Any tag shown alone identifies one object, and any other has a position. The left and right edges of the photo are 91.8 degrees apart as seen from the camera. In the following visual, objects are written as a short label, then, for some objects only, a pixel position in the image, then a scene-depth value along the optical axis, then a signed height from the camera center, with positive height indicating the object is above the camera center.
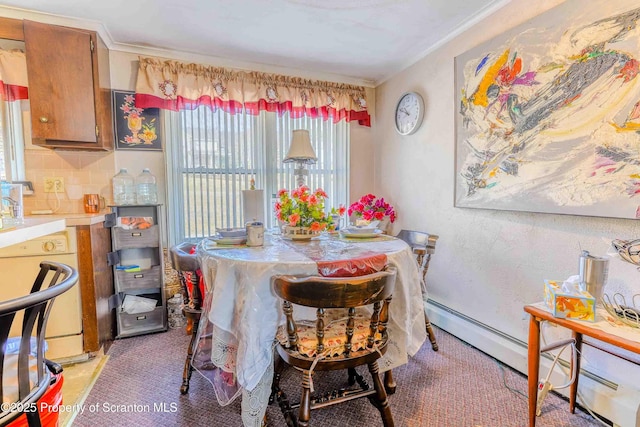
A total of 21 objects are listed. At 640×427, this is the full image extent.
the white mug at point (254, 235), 1.84 -0.24
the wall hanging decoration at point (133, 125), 2.65 +0.62
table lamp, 2.34 +0.32
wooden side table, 1.18 -0.58
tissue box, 1.31 -0.49
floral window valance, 2.65 +0.98
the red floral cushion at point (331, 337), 1.33 -0.66
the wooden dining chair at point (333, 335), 1.19 -0.65
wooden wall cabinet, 2.17 +0.81
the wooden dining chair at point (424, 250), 2.23 -0.41
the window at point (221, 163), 2.87 +0.31
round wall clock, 2.82 +0.76
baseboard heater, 1.47 -1.04
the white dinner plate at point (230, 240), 1.89 -0.28
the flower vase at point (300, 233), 2.01 -0.25
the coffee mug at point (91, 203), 2.52 -0.05
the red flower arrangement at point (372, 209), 2.98 -0.16
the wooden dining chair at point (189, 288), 1.76 -0.56
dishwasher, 1.96 -0.54
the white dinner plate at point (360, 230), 2.11 -0.25
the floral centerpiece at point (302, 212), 1.97 -0.11
